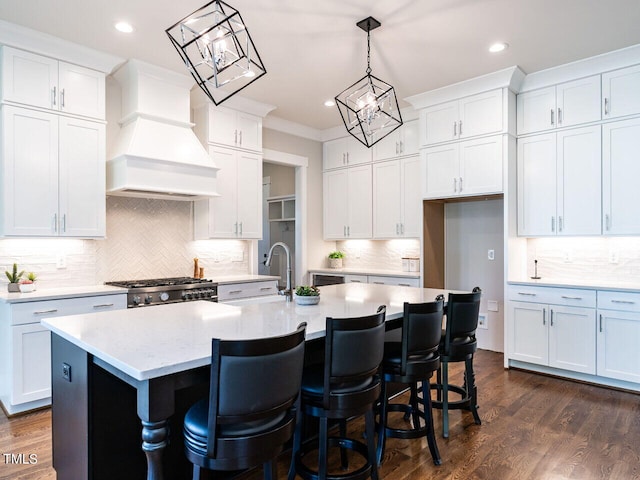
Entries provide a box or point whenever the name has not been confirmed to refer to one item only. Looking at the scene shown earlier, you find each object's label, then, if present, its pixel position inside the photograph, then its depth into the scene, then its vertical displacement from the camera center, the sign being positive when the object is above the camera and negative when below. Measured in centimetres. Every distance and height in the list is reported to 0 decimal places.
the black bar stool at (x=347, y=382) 190 -71
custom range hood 382 +97
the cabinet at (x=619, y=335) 362 -88
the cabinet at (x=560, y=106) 403 +139
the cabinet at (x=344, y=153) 597 +132
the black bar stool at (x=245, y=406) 143 -61
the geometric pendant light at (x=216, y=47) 190 +96
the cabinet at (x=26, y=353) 314 -90
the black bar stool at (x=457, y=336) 276 -68
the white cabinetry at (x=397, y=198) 536 +57
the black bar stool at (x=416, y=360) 235 -73
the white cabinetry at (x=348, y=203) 590 +56
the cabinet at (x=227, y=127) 469 +136
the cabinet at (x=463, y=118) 439 +139
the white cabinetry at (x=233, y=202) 473 +46
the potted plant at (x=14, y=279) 339 -32
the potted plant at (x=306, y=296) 273 -38
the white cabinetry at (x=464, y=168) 440 +82
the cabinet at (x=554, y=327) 387 -89
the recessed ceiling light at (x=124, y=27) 324 +174
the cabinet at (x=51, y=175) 333 +58
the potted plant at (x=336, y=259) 629 -30
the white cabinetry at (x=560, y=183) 402 +59
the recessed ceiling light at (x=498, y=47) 363 +175
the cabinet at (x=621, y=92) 379 +140
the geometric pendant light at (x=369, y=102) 297 +102
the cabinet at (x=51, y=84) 333 +137
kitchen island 146 -55
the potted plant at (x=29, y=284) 342 -37
